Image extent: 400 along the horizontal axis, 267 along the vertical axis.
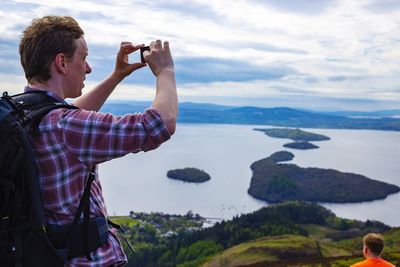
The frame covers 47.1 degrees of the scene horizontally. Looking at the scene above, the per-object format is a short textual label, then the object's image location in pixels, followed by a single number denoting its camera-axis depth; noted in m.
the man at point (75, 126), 1.82
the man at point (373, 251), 5.95
